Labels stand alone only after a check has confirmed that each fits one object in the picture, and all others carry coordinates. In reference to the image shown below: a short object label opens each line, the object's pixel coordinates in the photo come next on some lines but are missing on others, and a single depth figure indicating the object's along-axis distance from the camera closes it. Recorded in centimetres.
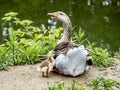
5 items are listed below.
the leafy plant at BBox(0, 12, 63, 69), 911
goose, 810
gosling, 797
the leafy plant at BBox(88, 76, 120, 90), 760
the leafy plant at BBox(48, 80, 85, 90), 719
